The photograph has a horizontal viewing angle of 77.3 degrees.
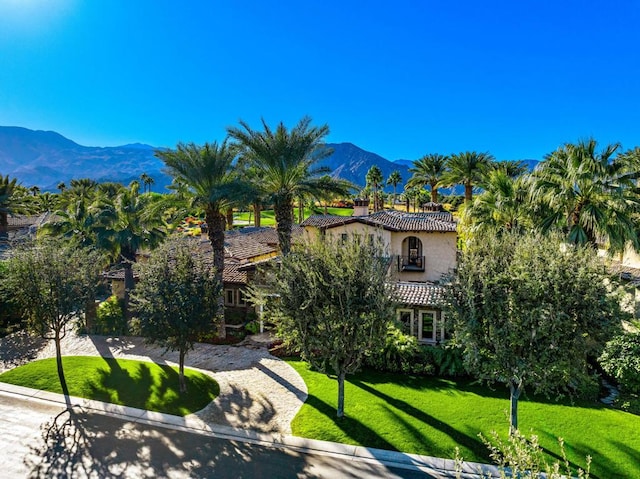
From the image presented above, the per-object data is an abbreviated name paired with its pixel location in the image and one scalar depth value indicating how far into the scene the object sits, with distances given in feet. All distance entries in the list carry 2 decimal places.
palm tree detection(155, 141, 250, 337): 71.31
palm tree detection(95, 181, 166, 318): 77.87
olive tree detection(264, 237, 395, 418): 43.29
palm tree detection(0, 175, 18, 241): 168.67
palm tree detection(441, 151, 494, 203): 143.23
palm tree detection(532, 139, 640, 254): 55.52
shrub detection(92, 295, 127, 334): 79.51
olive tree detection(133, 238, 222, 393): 50.34
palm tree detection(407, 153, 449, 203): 182.91
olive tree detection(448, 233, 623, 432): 34.83
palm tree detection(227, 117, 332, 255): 70.95
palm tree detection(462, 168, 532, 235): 74.59
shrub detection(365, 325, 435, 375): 58.85
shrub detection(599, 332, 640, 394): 48.34
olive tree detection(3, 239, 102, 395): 53.72
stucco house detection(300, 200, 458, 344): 90.89
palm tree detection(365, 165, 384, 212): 247.29
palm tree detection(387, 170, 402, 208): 292.61
